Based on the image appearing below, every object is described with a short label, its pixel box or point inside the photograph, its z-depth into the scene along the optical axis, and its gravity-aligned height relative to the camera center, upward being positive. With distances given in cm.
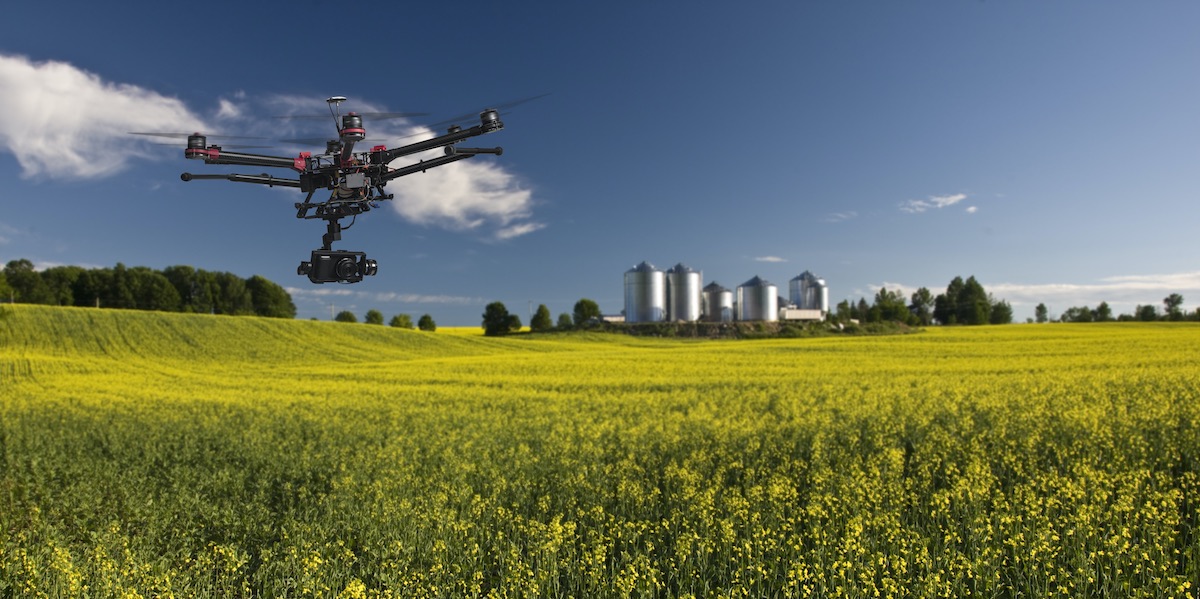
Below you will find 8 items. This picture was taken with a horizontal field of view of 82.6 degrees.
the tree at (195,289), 8238 +462
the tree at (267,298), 7877 +341
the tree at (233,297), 8219 +358
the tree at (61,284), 9312 +599
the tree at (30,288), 9200 +540
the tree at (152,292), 8581 +453
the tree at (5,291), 7619 +422
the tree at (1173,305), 9740 +225
